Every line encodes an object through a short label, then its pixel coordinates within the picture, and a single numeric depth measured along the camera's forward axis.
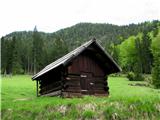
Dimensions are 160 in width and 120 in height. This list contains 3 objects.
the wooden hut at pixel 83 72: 14.16
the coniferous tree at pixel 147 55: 51.63
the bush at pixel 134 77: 37.81
